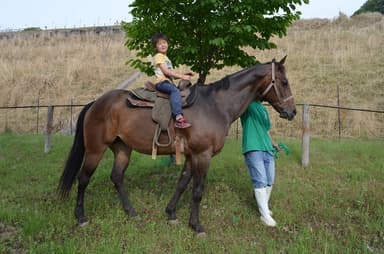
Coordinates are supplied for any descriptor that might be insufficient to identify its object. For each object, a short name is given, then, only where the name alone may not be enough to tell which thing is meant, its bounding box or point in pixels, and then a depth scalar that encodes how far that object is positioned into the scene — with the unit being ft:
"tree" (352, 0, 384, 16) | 141.59
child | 14.67
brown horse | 15.06
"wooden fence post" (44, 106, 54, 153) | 31.19
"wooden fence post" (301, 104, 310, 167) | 25.04
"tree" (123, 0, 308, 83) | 19.15
